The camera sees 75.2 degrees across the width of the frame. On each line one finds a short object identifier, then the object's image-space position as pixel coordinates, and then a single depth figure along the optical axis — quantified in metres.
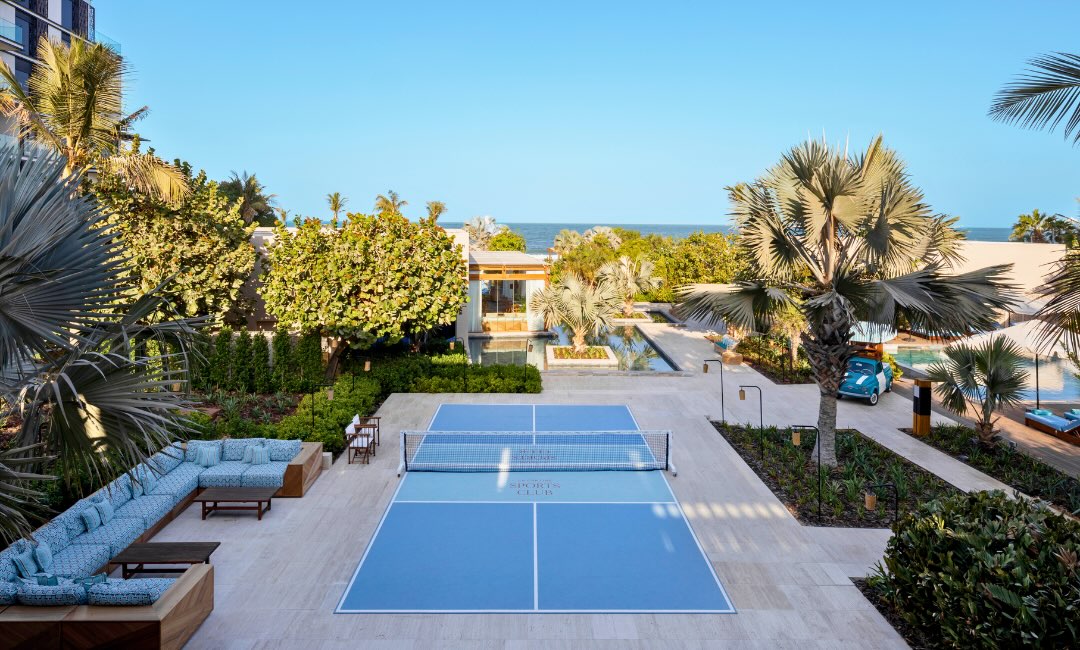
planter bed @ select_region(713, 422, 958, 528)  11.46
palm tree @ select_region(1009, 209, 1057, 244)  41.29
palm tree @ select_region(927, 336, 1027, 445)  13.88
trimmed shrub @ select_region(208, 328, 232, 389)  19.77
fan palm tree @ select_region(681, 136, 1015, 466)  11.30
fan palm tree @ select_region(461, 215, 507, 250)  78.68
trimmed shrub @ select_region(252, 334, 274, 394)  19.89
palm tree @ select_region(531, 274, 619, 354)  24.91
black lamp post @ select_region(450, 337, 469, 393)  20.52
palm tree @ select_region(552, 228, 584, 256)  60.08
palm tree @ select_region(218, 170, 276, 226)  46.93
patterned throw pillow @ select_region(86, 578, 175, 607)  7.07
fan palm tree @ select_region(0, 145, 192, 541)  4.27
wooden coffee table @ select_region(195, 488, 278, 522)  10.88
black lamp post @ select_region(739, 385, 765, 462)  14.81
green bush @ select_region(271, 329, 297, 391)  19.94
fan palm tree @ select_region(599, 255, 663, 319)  37.59
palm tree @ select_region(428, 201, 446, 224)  52.11
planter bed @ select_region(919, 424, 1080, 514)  12.09
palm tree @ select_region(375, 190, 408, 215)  58.56
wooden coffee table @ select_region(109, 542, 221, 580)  8.62
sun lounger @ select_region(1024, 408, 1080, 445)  15.42
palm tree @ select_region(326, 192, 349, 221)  51.97
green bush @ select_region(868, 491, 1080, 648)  6.18
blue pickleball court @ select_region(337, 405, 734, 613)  8.68
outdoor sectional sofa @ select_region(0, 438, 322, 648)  7.04
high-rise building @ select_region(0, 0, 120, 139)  32.66
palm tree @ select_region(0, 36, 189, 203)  15.98
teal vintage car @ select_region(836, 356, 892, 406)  19.05
